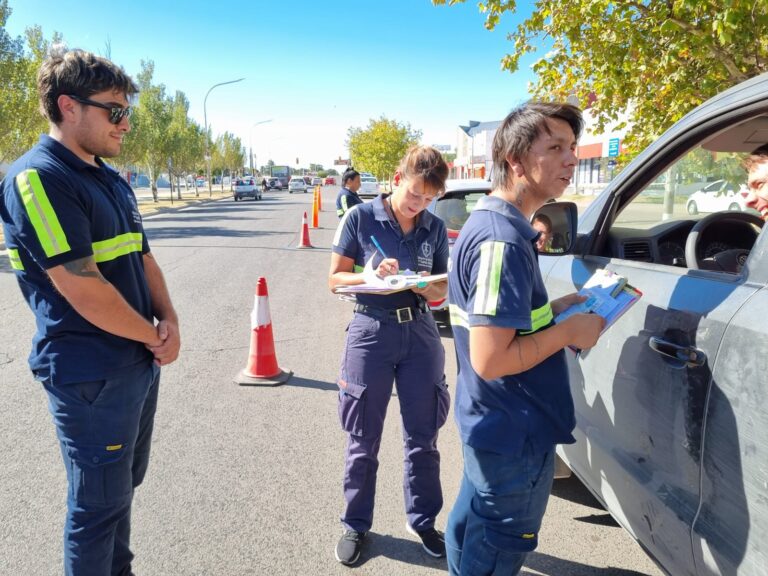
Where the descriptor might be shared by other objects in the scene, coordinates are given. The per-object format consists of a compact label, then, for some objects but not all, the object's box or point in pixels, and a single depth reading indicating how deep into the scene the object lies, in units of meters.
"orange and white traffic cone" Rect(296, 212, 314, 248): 14.60
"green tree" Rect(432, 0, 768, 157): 5.14
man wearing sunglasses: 1.75
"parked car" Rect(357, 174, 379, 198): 38.28
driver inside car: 2.37
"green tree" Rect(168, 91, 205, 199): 38.33
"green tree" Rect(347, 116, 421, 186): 52.41
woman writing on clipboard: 2.61
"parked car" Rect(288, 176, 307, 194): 62.22
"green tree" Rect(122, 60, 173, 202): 33.03
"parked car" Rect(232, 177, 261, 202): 42.31
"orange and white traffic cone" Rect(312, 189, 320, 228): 20.45
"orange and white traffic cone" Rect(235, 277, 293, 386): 4.85
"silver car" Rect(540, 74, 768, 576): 1.47
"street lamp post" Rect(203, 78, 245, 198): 41.13
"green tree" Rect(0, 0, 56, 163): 19.16
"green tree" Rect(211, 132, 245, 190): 68.86
